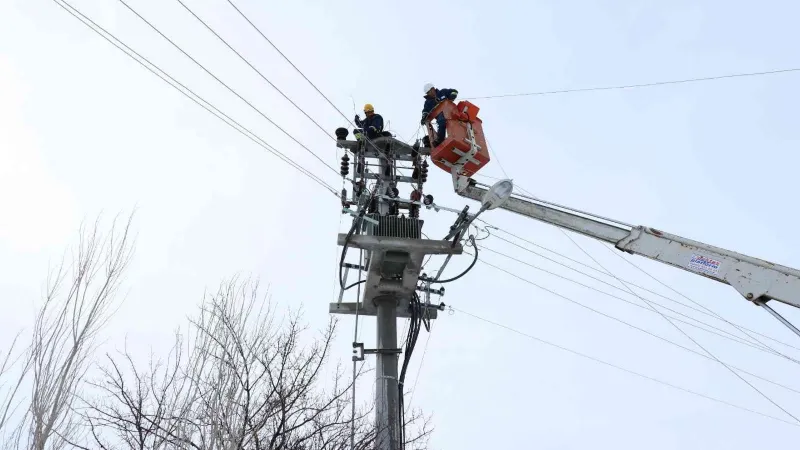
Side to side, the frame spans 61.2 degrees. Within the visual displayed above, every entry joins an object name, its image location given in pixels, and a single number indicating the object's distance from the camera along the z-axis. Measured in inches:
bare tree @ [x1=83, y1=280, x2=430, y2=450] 354.3
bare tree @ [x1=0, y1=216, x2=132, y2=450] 305.6
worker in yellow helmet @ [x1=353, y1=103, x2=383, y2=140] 474.6
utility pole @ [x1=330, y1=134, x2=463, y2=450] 408.8
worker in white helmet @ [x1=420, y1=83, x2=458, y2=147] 418.0
